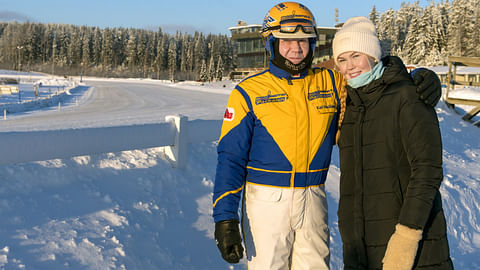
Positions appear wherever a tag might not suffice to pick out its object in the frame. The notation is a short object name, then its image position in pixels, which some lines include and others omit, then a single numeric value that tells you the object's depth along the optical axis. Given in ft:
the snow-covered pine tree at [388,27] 262.26
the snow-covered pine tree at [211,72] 310.45
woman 6.52
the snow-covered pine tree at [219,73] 315.45
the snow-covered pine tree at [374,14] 290.76
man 7.88
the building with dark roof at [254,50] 165.99
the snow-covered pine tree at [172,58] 401.90
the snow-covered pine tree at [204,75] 303.68
